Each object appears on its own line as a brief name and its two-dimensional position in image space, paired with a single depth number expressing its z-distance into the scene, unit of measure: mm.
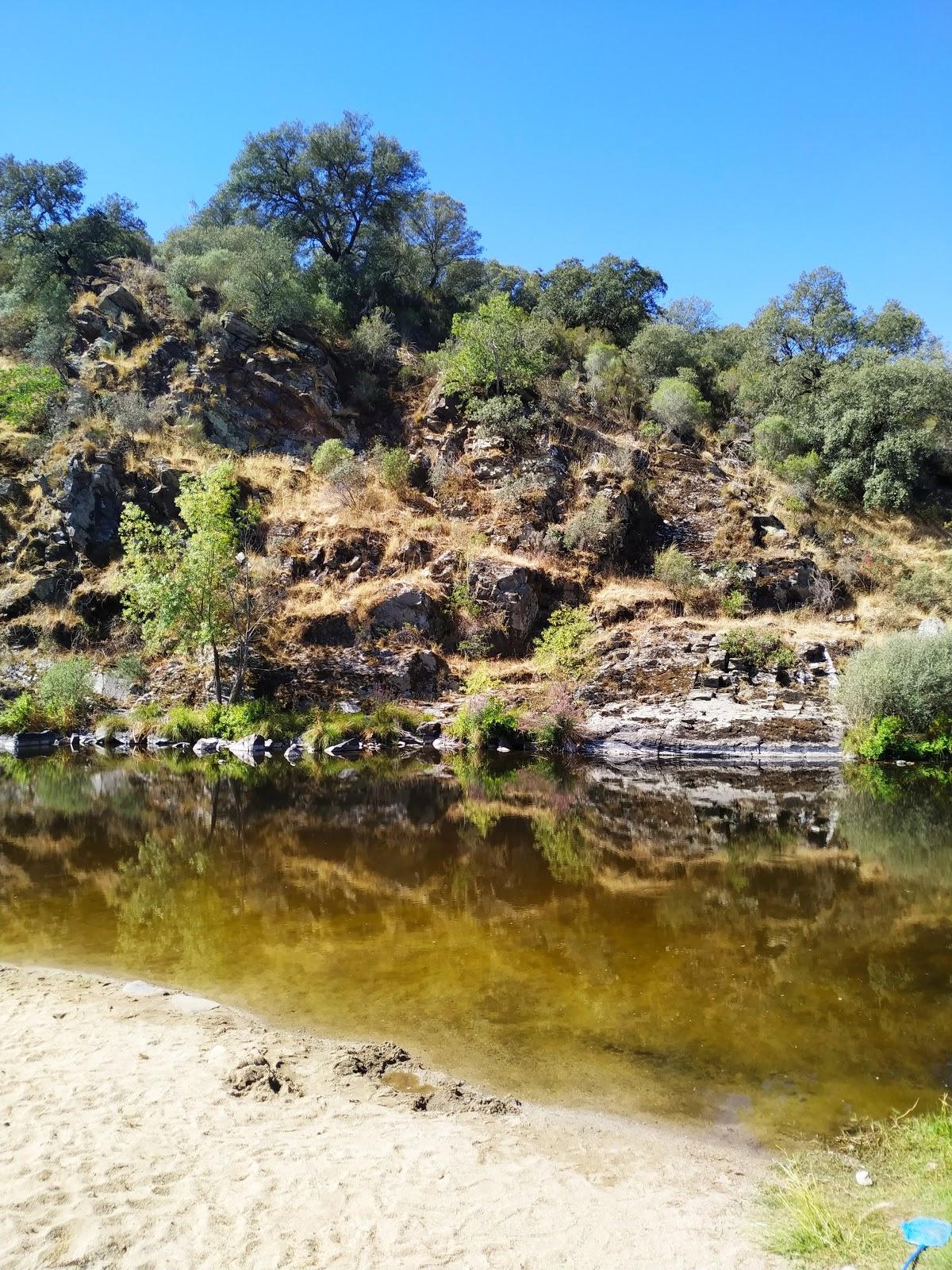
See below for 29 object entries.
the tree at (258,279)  40562
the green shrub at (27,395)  35344
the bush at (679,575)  30688
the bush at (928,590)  29453
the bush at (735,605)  29594
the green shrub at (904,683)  20844
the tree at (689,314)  48469
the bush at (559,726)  25000
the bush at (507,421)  36656
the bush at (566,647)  27547
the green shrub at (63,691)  26953
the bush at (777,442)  37000
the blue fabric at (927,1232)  3670
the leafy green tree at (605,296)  45750
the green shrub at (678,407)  37844
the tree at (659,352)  41344
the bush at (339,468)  35219
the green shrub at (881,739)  21438
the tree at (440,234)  47222
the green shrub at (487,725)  25016
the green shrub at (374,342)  42844
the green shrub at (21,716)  26547
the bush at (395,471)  35812
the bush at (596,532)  32438
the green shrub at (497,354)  37219
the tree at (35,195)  41250
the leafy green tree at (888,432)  34469
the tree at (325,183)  44281
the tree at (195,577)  25828
